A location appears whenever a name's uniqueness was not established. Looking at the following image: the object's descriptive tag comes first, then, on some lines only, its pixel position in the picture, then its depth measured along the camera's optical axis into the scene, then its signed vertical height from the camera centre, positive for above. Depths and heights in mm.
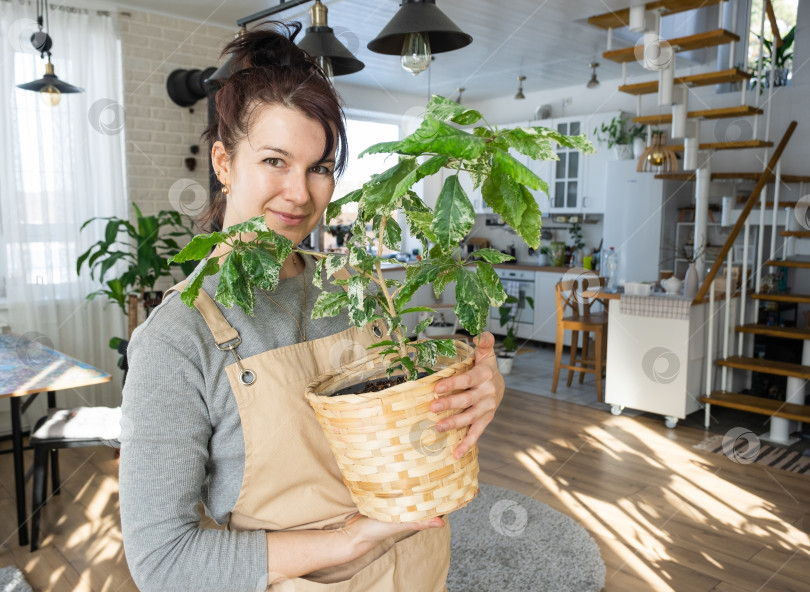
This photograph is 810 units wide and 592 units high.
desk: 2788 -653
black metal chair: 2920 -910
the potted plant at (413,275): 694 -53
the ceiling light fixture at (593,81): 6086 +1385
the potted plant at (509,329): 5926 -1006
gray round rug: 2564 -1355
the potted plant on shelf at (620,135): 6578 +976
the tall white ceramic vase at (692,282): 4590 -357
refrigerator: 6363 +107
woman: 823 -240
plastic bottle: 6082 -350
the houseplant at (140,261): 4004 -191
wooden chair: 5180 -754
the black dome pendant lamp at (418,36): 2170 +661
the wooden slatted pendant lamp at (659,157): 5441 +622
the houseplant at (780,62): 6079 +1594
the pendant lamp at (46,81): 3395 +770
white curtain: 4176 +342
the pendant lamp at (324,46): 2361 +662
